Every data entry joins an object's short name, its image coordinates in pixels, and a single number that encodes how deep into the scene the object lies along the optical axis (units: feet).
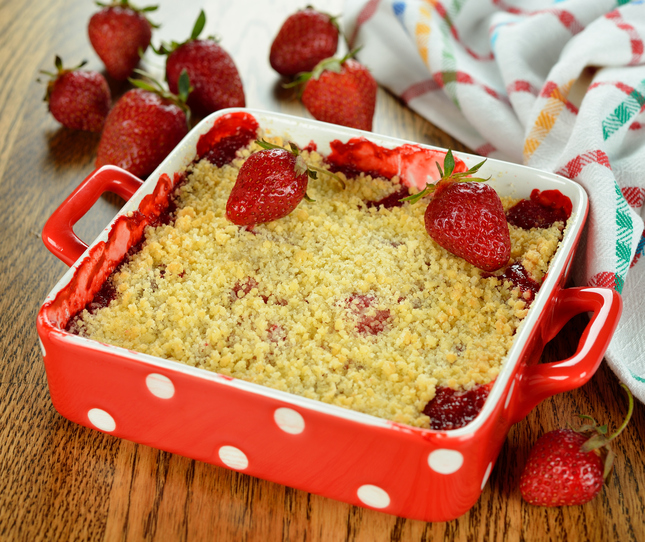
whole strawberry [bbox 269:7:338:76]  2.69
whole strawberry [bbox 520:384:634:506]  1.97
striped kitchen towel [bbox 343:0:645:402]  2.21
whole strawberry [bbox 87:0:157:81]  2.70
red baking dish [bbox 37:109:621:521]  1.88
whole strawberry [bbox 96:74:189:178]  2.44
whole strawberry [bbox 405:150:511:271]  2.12
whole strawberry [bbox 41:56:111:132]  2.61
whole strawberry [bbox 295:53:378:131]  2.54
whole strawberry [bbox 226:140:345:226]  2.20
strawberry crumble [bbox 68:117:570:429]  2.01
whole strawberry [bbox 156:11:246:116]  2.58
